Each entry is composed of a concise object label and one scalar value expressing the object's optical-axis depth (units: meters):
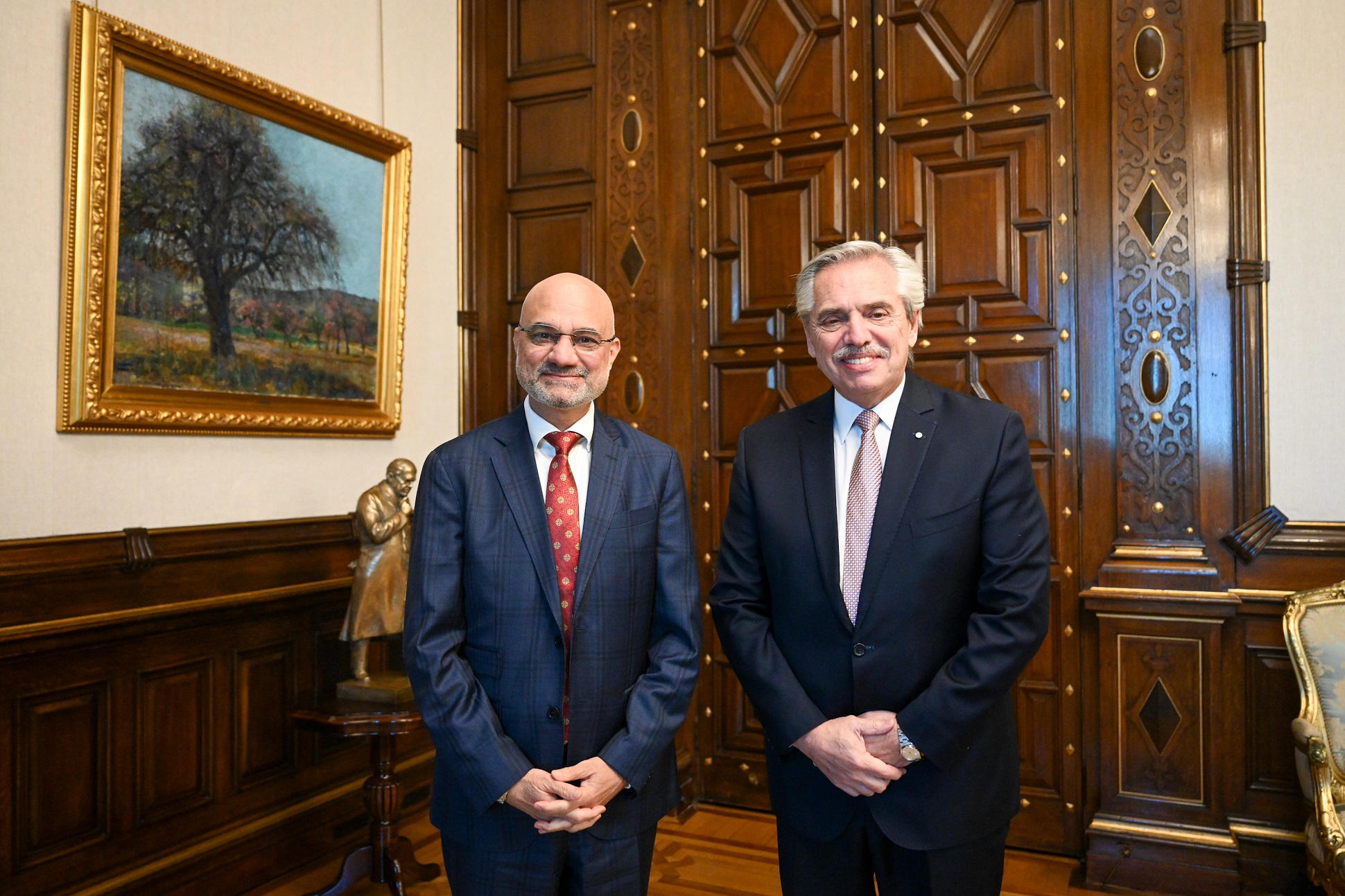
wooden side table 3.03
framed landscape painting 2.75
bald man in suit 1.81
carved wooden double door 3.55
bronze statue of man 3.18
